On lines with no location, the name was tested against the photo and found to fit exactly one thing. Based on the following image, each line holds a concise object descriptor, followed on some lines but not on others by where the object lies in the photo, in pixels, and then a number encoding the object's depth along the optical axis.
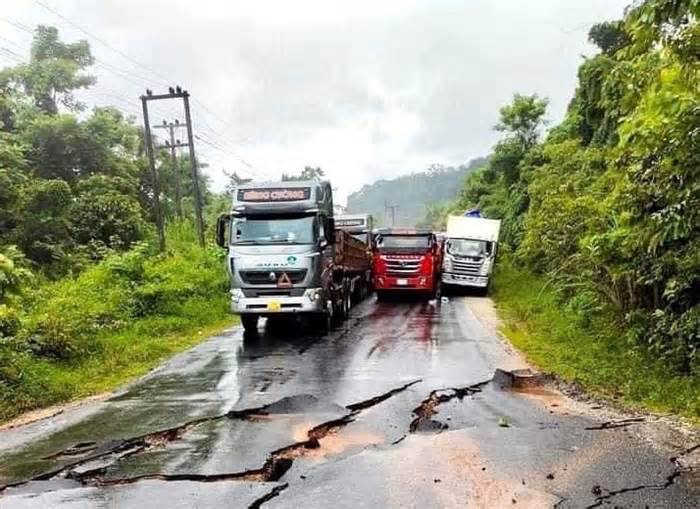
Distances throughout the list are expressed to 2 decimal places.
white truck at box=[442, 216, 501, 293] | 26.23
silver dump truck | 14.48
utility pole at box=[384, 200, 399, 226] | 119.19
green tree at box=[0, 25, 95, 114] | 39.06
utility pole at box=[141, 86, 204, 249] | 27.20
